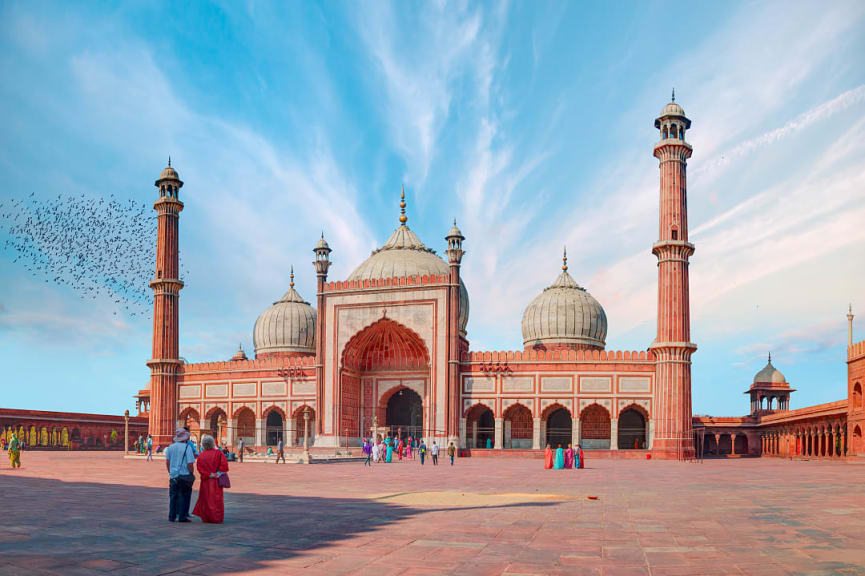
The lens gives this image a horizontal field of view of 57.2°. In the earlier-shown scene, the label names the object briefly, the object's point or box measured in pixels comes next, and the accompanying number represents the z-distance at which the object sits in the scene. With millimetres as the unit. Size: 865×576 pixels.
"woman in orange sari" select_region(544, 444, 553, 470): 24500
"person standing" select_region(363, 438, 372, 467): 26569
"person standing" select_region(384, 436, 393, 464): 29312
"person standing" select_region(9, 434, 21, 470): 20484
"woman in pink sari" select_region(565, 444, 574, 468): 25266
